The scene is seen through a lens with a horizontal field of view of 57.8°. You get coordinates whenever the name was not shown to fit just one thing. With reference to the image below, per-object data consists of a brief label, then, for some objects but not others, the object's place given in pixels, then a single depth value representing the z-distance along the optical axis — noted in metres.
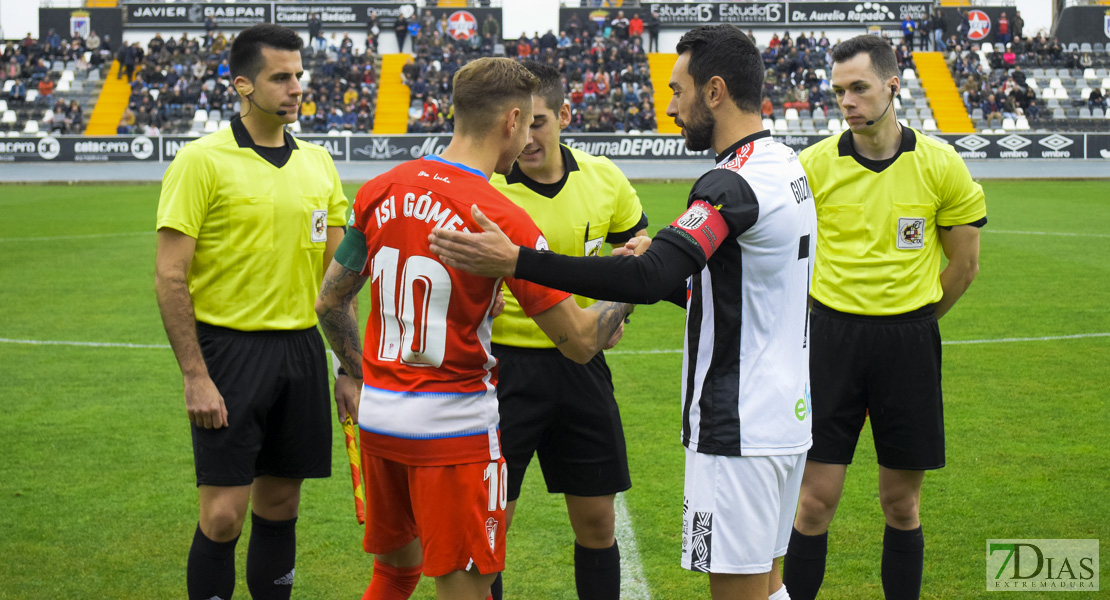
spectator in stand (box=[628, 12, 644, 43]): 44.03
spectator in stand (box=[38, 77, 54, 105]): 38.41
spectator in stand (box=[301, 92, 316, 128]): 35.78
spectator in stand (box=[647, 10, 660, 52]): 44.88
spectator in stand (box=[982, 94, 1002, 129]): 35.79
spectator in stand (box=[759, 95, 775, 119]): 36.41
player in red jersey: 3.04
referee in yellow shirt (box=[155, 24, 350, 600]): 3.92
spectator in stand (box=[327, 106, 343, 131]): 35.28
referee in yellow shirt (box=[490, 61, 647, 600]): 4.09
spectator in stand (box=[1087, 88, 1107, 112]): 35.44
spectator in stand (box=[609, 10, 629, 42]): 44.19
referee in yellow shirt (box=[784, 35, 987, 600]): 4.30
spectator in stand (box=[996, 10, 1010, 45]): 43.44
